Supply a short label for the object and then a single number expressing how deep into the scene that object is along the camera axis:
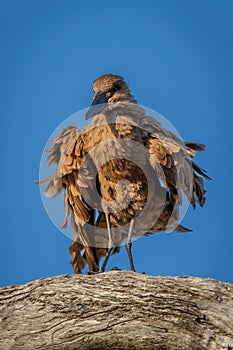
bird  15.86
